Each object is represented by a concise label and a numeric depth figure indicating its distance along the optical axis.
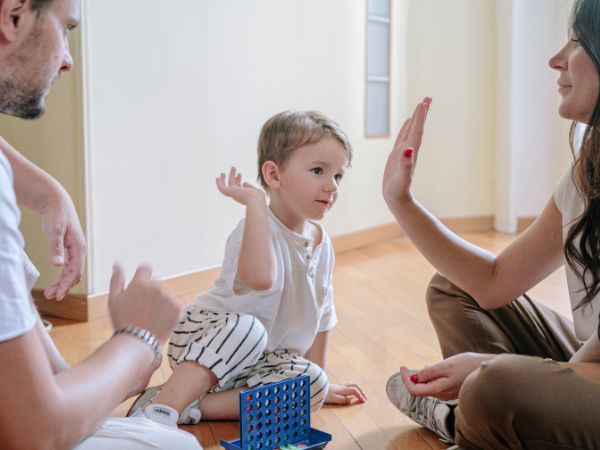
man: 0.79
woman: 1.16
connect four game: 1.41
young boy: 1.68
